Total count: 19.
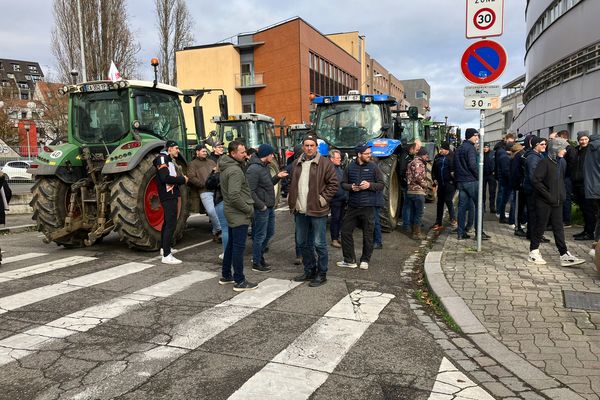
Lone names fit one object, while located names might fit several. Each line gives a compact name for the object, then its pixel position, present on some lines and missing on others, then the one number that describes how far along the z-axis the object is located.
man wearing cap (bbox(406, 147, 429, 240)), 9.18
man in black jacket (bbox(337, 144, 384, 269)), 6.93
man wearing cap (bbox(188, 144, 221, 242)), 8.55
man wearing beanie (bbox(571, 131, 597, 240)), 8.34
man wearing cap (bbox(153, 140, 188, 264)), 7.29
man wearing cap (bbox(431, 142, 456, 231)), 9.47
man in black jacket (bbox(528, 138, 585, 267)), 6.62
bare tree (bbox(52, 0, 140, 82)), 26.22
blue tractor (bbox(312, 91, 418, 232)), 10.15
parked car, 31.12
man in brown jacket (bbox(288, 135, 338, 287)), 6.18
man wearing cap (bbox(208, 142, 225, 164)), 9.07
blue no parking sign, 7.25
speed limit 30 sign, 7.09
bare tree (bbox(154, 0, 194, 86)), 32.69
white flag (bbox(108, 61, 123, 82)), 11.34
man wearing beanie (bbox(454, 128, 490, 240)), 8.52
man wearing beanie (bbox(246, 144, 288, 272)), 6.90
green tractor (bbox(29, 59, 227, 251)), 7.66
